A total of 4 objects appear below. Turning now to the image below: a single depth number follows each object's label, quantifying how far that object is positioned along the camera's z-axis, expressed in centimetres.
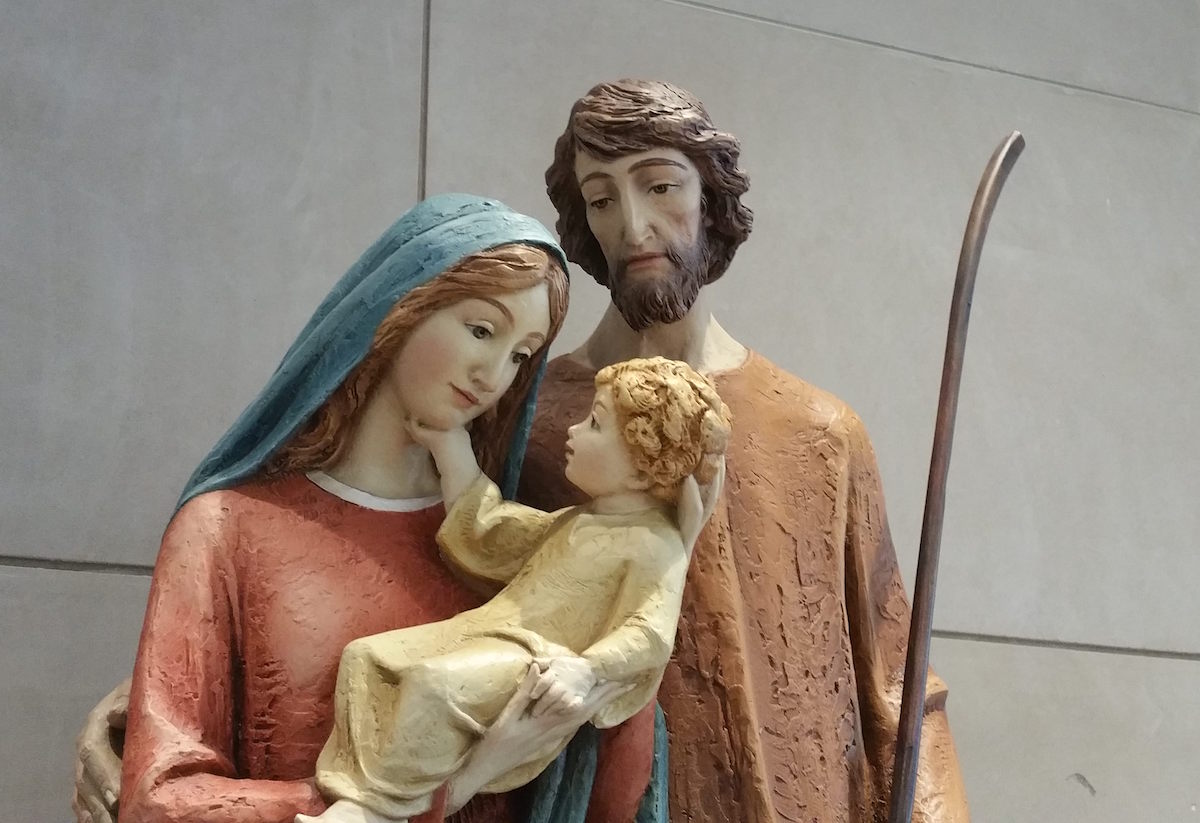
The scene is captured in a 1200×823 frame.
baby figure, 140
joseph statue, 178
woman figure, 150
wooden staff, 177
